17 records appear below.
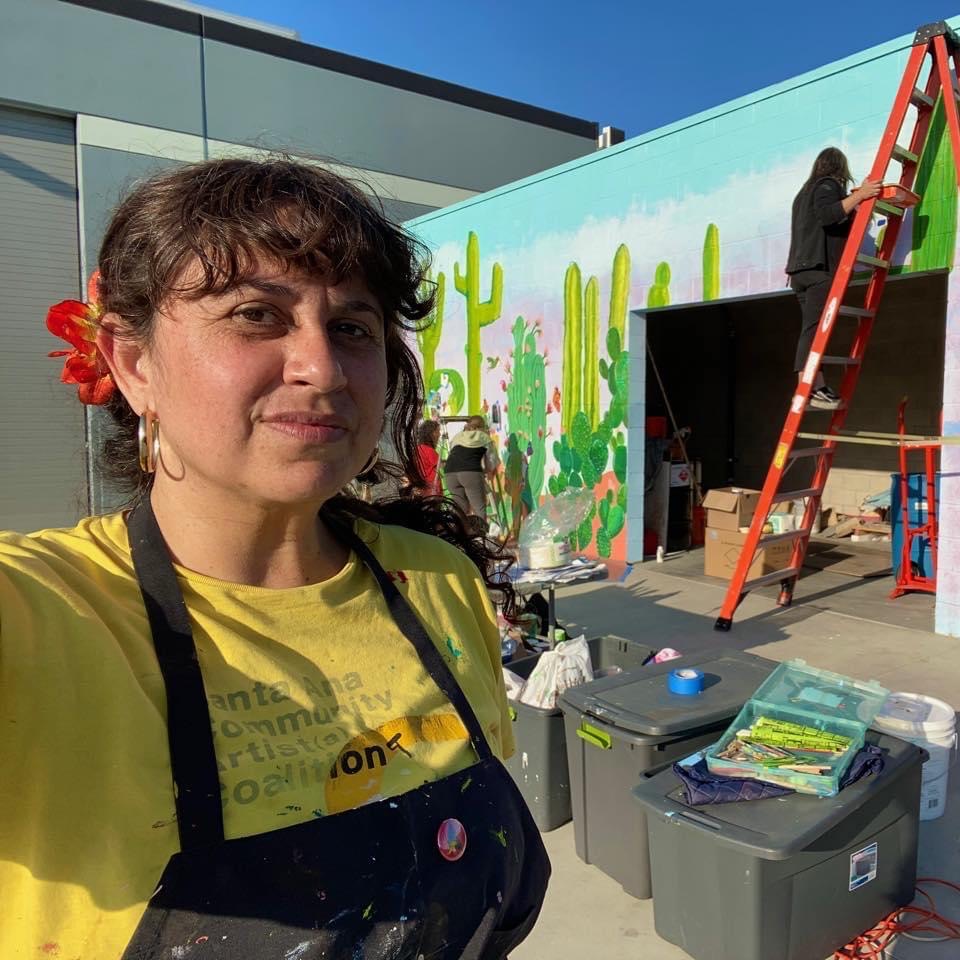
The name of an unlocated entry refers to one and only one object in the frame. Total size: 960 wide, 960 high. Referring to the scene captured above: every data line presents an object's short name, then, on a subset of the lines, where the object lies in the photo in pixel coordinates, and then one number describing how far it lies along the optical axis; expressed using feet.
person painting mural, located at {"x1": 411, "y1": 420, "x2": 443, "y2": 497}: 19.38
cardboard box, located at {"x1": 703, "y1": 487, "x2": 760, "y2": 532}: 22.80
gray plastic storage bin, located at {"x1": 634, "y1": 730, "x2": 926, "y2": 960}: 6.70
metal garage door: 38.11
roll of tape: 8.94
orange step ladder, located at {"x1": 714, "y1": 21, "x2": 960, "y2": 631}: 16.21
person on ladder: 17.04
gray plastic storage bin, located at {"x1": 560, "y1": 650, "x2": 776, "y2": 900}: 8.31
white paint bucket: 9.57
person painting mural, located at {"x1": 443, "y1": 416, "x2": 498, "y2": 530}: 27.30
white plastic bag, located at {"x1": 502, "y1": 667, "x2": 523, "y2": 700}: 10.59
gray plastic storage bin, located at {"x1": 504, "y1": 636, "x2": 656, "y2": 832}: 9.89
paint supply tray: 7.17
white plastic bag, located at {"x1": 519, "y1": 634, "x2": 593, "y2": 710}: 10.23
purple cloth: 7.13
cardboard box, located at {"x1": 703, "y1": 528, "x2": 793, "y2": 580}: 22.41
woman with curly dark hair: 2.76
